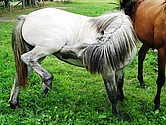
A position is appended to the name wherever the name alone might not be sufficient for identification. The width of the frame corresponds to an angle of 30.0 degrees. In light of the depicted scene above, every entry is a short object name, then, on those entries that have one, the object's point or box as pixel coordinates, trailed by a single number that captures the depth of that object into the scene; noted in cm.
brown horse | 425
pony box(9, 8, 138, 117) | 374
